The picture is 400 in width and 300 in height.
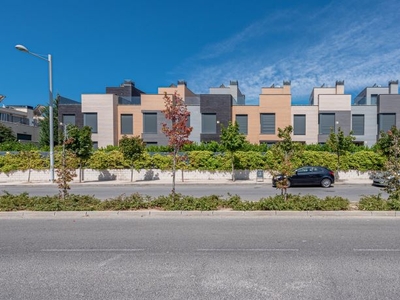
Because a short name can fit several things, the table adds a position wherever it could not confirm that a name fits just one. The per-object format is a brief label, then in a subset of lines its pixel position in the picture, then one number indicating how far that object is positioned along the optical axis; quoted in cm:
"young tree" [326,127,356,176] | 2006
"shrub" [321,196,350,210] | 805
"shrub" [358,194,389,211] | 795
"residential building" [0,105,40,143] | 4644
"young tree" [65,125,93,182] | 1900
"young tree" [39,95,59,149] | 3845
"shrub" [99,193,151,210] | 824
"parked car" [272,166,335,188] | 1680
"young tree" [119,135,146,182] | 1980
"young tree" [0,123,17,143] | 4035
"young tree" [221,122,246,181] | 1991
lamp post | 1906
